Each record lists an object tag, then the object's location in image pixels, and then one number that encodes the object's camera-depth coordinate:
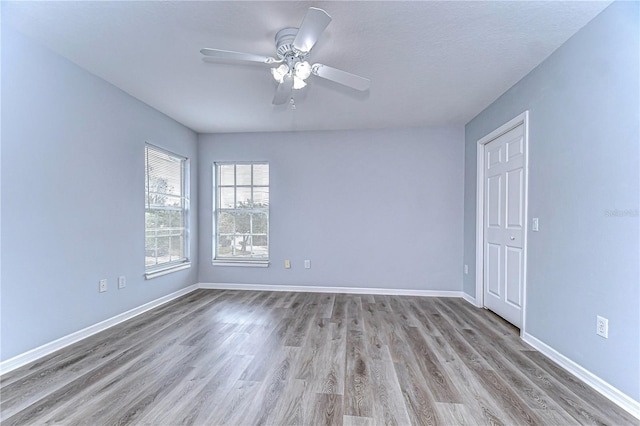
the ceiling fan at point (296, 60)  1.72
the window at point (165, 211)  3.54
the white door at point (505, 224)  2.85
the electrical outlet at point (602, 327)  1.81
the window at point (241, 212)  4.54
